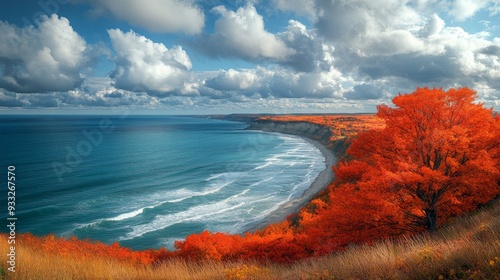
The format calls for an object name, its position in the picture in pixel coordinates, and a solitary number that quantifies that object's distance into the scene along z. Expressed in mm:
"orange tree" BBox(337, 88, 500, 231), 15336
